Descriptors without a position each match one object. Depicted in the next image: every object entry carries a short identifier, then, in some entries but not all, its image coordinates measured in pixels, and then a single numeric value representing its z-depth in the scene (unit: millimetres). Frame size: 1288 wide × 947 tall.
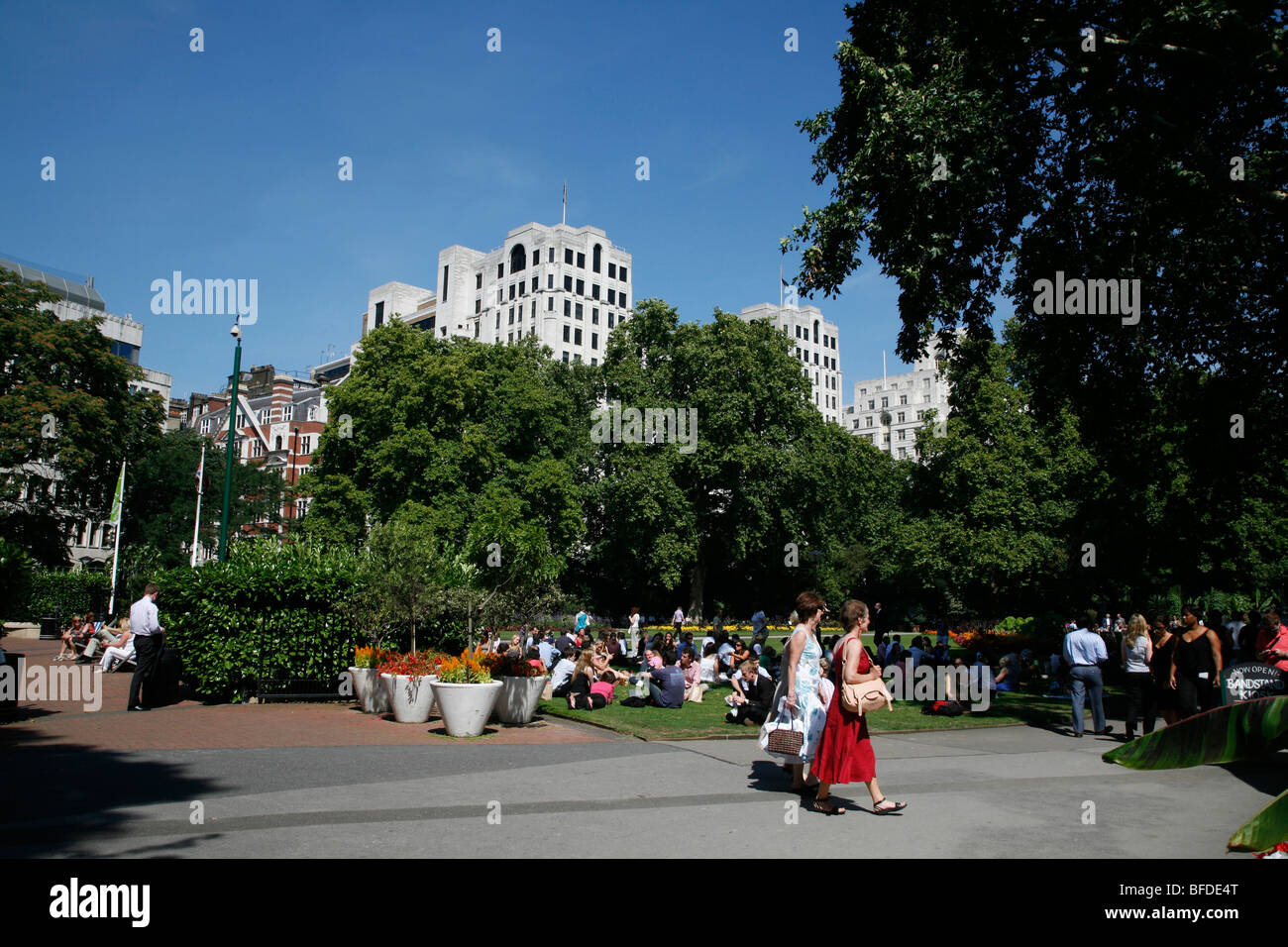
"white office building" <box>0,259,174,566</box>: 60875
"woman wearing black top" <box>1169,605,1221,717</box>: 11891
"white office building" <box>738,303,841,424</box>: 124250
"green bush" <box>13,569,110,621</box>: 40125
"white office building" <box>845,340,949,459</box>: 134125
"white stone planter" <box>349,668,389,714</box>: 14492
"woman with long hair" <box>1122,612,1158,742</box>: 12641
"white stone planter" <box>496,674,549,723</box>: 13358
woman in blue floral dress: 7906
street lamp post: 22012
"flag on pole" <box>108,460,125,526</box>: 28766
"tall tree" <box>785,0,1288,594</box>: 12203
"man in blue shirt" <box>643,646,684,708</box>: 16125
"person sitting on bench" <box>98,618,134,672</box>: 19828
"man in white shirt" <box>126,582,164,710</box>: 13500
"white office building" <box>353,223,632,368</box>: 87625
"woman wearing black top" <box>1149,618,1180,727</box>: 12352
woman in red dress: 7367
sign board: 6239
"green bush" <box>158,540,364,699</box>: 14727
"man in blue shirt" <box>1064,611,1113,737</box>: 13148
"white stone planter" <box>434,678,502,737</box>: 12086
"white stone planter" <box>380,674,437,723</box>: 13281
